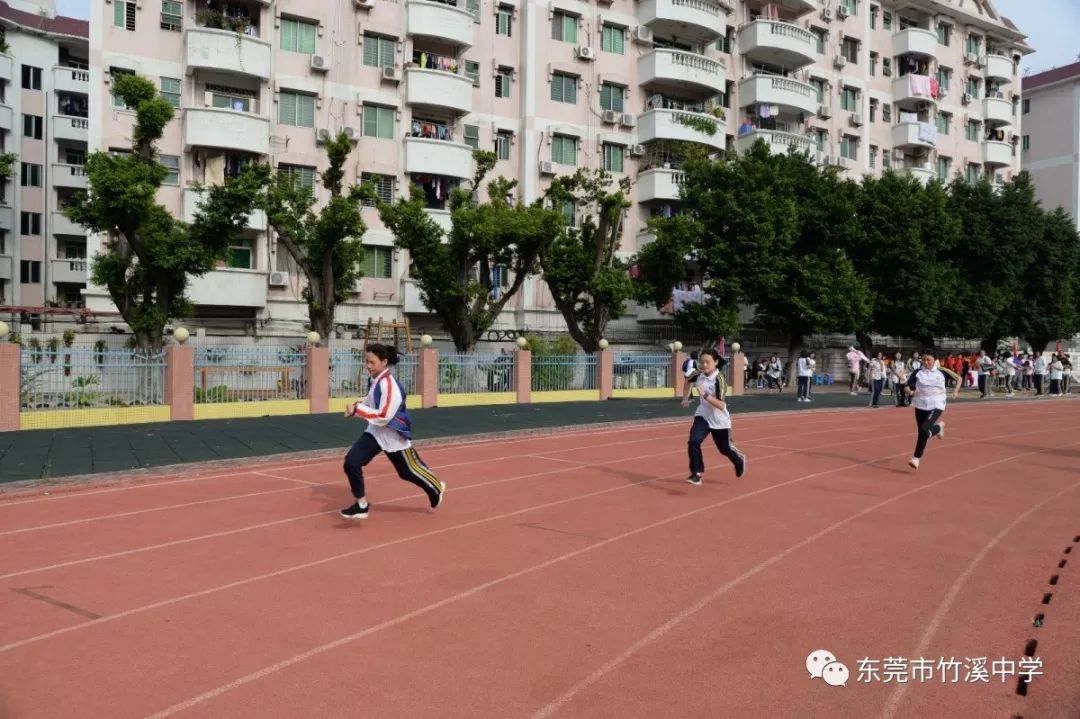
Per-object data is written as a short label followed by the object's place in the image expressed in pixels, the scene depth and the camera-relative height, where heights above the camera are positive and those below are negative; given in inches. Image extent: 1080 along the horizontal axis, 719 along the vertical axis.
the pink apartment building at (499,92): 1031.6 +371.9
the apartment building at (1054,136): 2048.5 +538.6
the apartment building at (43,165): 1437.0 +304.8
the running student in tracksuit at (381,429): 313.1 -28.5
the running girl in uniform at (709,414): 406.9 -27.7
